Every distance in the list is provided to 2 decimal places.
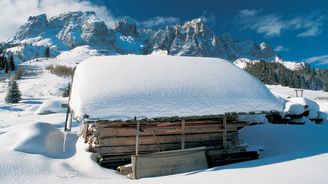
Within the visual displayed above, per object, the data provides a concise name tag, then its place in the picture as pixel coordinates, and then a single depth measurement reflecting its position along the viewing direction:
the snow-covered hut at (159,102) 8.97
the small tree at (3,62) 93.47
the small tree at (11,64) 93.91
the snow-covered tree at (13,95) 42.09
